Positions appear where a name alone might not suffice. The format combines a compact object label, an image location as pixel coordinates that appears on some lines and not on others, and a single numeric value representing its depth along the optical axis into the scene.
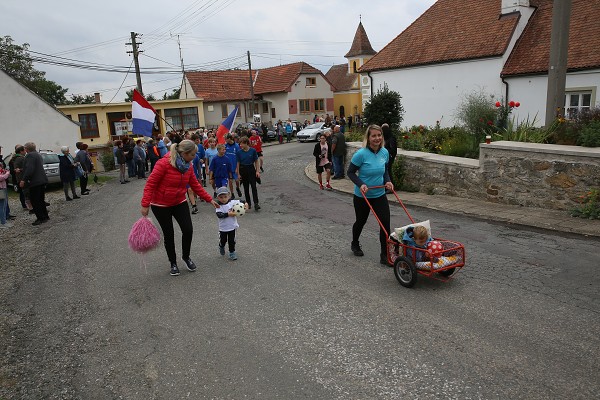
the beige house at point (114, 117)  41.59
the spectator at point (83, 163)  16.06
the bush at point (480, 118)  12.60
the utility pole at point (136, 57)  30.84
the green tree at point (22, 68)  48.53
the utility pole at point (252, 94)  45.74
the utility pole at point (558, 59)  10.41
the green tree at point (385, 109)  18.92
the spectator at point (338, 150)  15.16
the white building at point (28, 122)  29.47
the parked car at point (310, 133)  35.84
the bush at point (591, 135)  8.70
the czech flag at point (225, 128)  12.66
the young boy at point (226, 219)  7.06
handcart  5.61
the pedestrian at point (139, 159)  19.94
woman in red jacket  6.36
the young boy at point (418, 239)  5.74
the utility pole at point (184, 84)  53.85
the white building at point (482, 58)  19.69
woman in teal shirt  6.48
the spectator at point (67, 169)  14.38
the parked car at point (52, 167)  18.08
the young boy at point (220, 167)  10.52
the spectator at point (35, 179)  10.80
